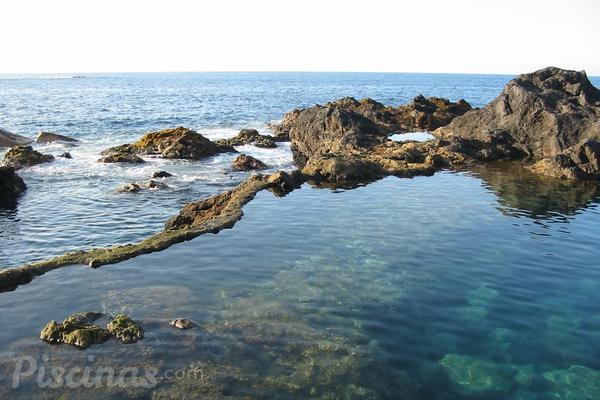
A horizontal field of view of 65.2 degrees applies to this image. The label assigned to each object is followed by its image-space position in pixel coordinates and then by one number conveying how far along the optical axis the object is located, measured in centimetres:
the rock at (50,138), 4769
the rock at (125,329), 1192
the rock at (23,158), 3581
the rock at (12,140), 4476
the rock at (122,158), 3731
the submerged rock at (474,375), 1060
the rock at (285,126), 5225
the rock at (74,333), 1170
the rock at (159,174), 3209
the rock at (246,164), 3597
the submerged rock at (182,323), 1255
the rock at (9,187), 2659
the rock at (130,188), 2847
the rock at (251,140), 4553
